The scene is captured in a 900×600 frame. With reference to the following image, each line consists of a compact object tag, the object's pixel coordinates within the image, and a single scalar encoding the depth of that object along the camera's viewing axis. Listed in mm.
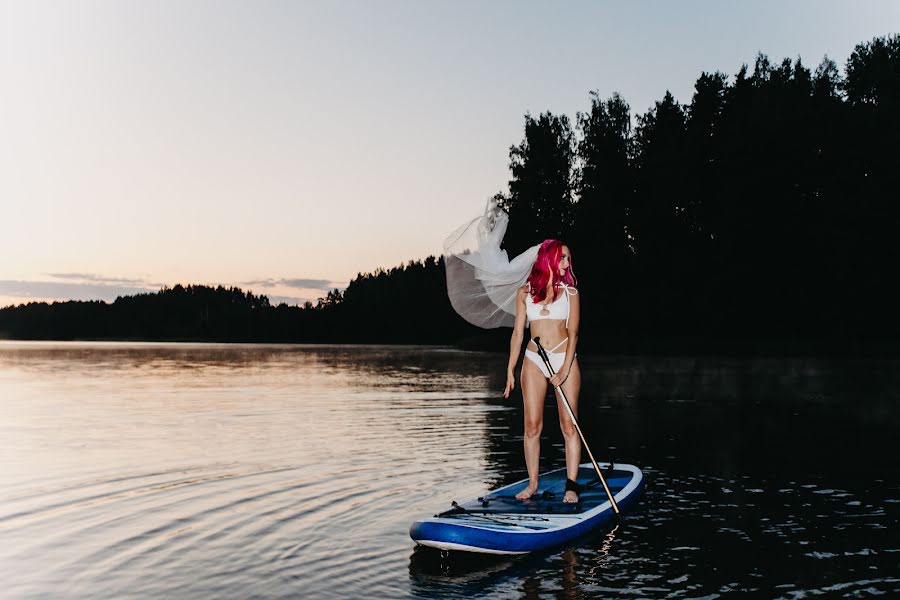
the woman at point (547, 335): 11133
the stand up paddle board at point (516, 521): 9219
